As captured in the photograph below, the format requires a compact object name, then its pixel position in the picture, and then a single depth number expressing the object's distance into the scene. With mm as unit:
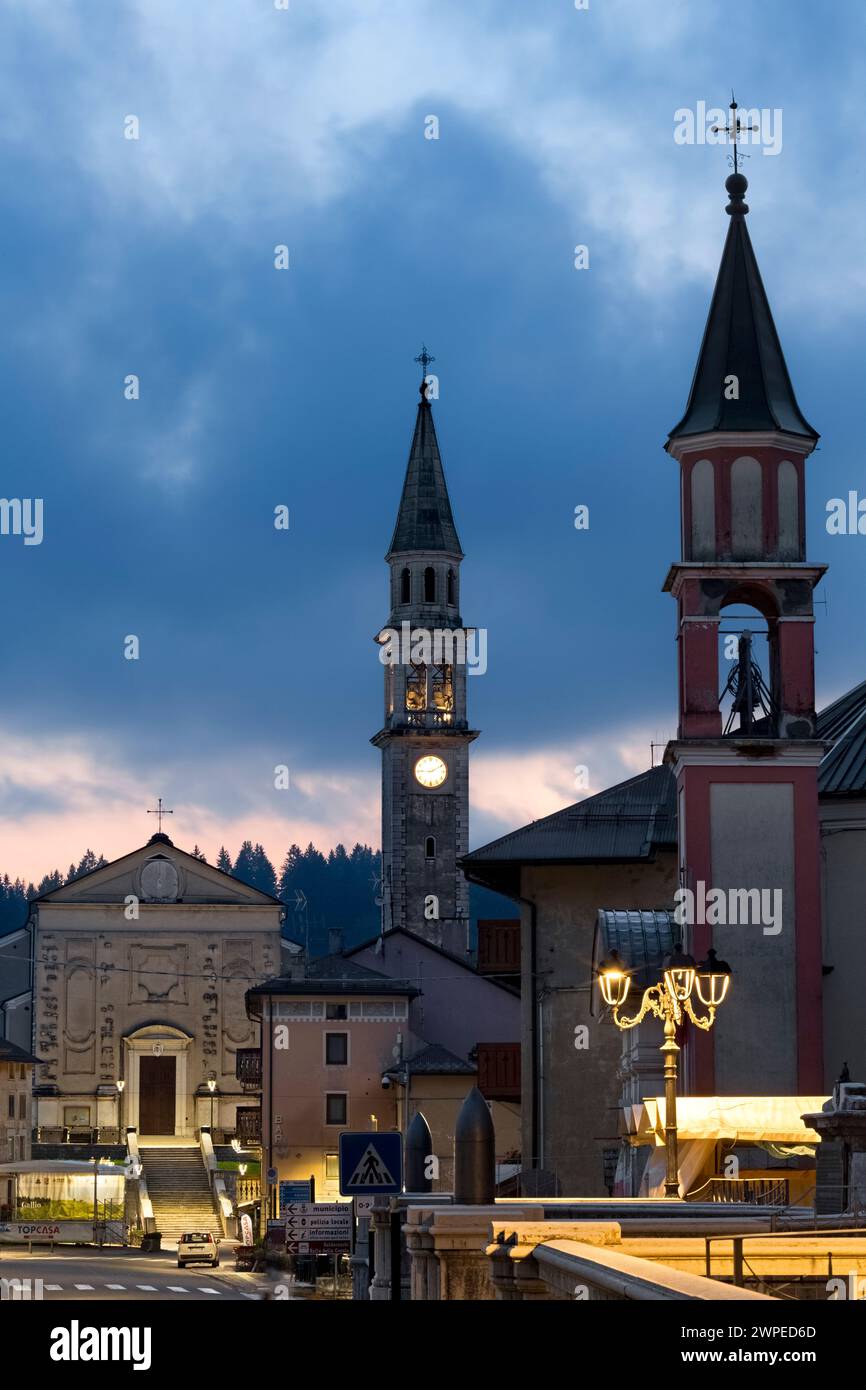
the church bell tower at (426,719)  104625
